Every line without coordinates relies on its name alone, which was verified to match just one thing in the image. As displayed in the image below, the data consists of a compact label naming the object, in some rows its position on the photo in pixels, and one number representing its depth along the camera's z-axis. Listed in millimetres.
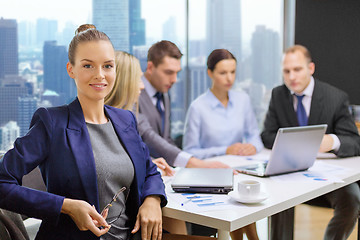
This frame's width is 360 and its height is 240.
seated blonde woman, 2318
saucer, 1776
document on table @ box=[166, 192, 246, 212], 1750
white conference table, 1644
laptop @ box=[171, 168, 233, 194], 1941
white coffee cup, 1794
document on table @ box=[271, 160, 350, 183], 2230
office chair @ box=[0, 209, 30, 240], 1642
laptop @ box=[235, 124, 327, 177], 2158
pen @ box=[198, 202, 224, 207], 1780
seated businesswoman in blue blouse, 3186
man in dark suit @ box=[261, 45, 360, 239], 2736
